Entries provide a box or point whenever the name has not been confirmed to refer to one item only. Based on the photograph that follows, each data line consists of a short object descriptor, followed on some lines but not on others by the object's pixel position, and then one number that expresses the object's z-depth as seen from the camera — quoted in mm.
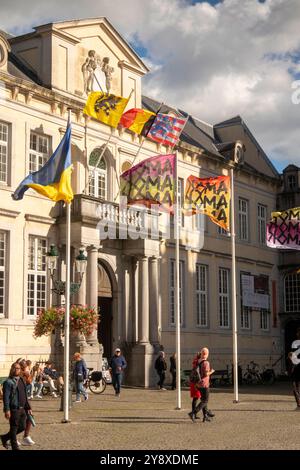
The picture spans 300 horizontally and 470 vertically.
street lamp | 22469
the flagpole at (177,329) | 21062
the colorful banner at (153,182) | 24109
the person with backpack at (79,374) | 23141
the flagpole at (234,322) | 23891
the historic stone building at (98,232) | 29188
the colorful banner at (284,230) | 27953
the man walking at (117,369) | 26498
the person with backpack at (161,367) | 31156
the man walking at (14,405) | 12844
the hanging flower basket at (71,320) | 22906
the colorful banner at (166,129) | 27578
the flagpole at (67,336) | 17469
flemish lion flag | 27703
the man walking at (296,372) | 20656
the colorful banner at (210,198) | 24234
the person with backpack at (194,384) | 18016
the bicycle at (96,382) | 27062
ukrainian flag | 18781
